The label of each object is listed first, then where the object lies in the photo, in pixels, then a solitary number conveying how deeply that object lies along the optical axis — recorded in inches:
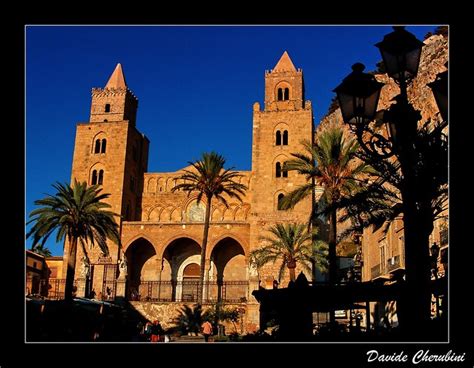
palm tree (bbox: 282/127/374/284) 987.9
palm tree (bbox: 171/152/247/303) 1429.6
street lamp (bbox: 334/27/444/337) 269.3
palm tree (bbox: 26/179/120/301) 1068.5
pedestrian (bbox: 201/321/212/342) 900.6
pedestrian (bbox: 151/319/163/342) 813.9
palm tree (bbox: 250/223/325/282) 1256.0
